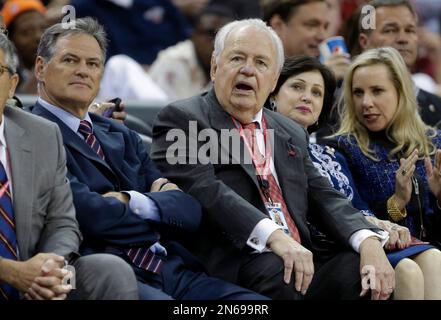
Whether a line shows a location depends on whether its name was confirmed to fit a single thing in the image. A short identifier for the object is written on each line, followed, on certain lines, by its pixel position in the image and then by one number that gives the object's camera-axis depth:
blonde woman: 10.84
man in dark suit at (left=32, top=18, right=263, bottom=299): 8.87
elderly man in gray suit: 9.13
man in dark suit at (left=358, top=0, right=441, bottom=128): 13.60
